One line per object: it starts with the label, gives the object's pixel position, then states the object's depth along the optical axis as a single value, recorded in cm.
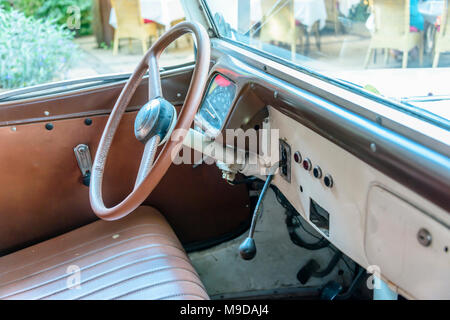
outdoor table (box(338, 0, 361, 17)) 212
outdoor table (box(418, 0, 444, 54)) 174
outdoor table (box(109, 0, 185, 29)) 218
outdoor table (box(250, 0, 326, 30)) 233
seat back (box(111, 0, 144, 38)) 330
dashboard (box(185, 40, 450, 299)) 76
